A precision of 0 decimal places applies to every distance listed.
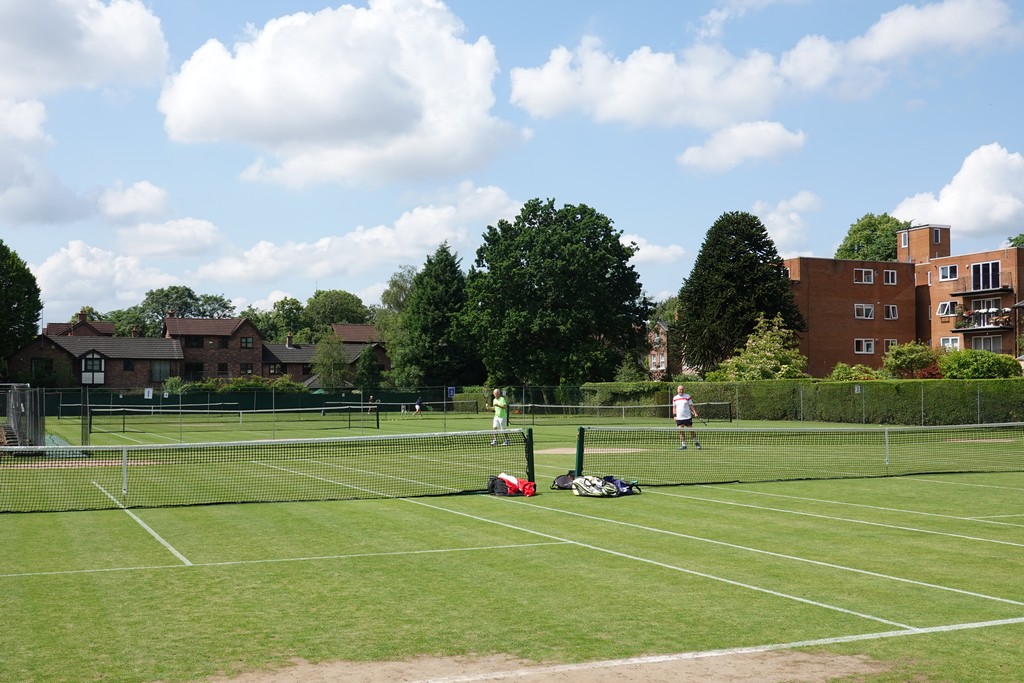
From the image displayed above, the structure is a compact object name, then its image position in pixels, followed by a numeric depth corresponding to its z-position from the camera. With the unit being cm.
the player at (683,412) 3040
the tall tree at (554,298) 7894
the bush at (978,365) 6241
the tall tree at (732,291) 7500
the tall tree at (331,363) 10738
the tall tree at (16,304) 8588
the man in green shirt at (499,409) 3369
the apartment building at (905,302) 7719
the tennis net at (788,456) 2338
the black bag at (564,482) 1992
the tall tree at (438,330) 9494
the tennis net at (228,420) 5247
